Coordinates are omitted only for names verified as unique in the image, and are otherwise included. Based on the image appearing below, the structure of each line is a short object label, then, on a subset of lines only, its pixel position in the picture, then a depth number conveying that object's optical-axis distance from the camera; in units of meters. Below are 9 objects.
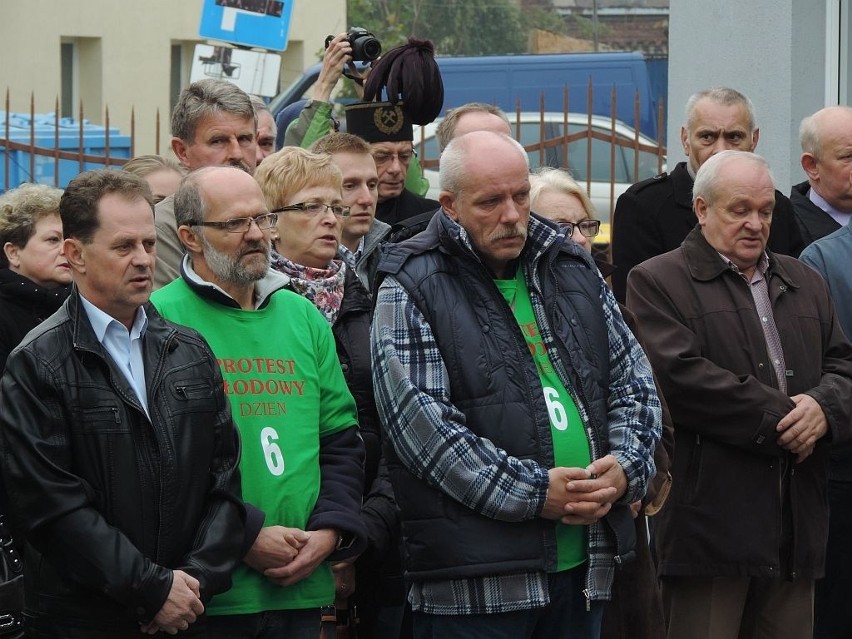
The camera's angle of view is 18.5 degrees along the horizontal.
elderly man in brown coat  9.27
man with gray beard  7.43
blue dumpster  19.63
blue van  32.37
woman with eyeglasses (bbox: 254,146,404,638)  8.65
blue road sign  17.12
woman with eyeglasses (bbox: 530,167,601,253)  9.38
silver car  21.78
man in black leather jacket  6.65
